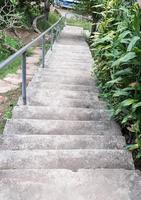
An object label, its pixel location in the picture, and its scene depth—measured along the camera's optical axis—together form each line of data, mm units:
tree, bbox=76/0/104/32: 6630
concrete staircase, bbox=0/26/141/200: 1115
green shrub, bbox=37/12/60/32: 7127
